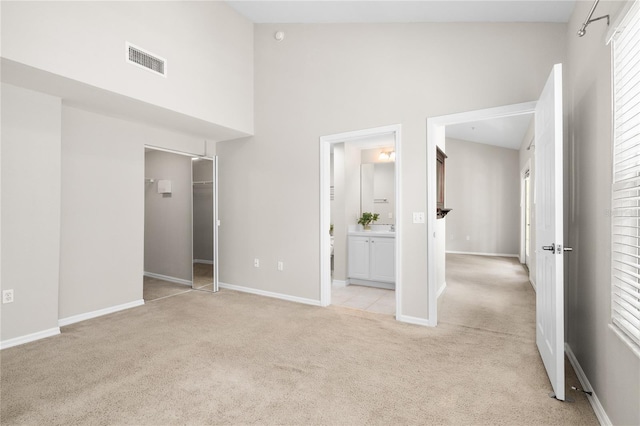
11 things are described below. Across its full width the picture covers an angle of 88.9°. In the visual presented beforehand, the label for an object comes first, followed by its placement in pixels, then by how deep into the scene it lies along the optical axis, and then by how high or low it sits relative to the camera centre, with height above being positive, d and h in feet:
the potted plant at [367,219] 17.37 -0.34
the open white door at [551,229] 6.49 -0.34
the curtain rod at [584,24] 5.60 +3.50
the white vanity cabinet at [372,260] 15.80 -2.34
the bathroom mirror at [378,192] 18.66 +1.20
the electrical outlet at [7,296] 9.18 -2.39
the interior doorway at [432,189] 10.46 +0.79
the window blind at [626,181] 4.78 +0.51
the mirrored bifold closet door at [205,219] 15.98 -0.34
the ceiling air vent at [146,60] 10.00 +4.86
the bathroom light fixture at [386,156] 18.65 +3.29
